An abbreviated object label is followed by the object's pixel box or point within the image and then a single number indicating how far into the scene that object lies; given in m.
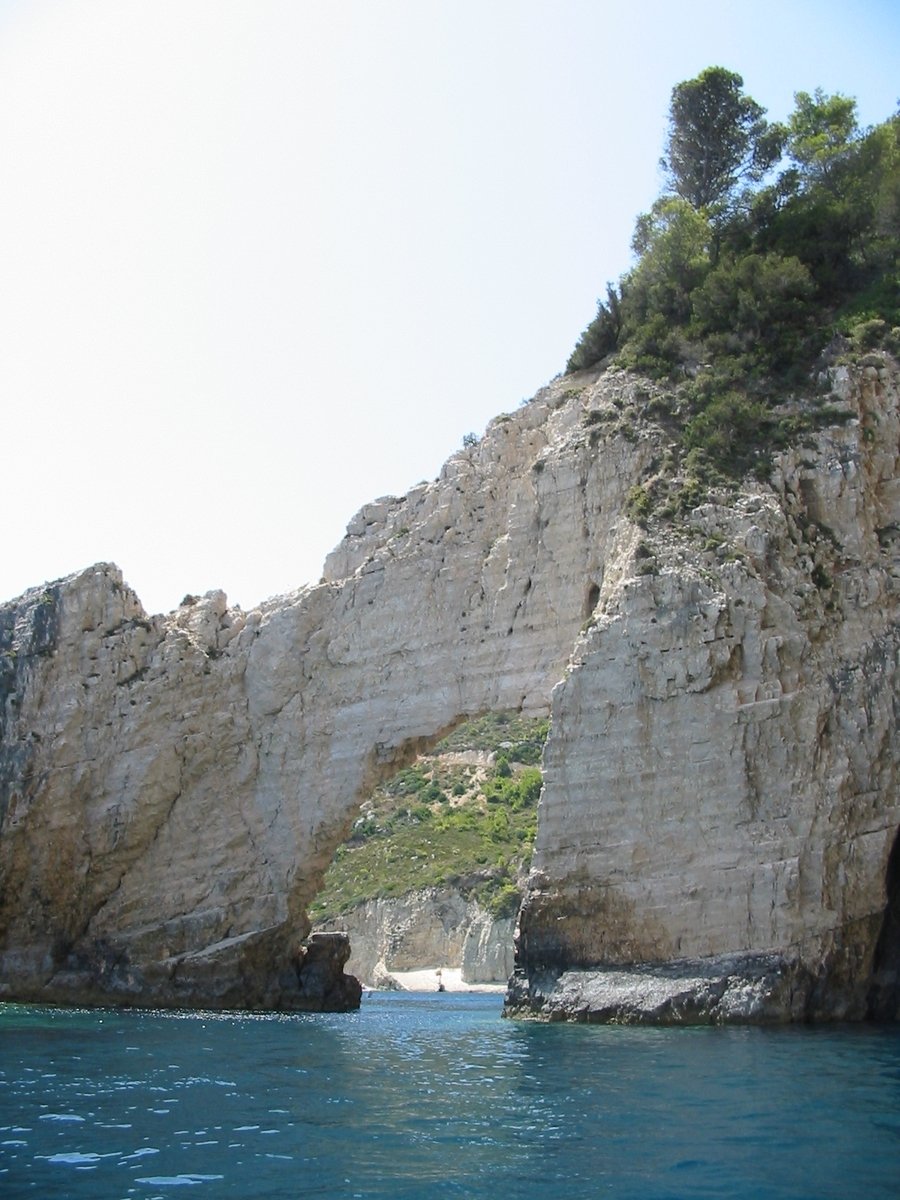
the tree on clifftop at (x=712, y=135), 32.34
